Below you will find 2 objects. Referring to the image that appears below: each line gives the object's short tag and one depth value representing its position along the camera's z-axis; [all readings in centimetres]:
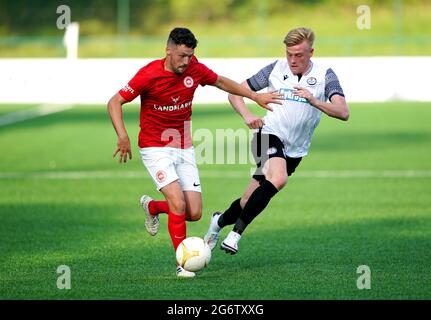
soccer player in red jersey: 1845
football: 1816
